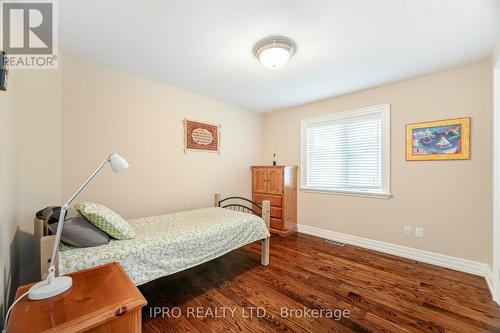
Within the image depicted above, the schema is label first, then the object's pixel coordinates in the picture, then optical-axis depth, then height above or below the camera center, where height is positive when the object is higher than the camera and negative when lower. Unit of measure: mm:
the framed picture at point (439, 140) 2568 +342
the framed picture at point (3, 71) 1188 +533
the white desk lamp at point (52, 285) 1043 -622
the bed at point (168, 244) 1492 -672
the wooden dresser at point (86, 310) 871 -653
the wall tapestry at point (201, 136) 3407 +500
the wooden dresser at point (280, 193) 3885 -516
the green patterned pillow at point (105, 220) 1706 -448
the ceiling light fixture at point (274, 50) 2030 +1148
